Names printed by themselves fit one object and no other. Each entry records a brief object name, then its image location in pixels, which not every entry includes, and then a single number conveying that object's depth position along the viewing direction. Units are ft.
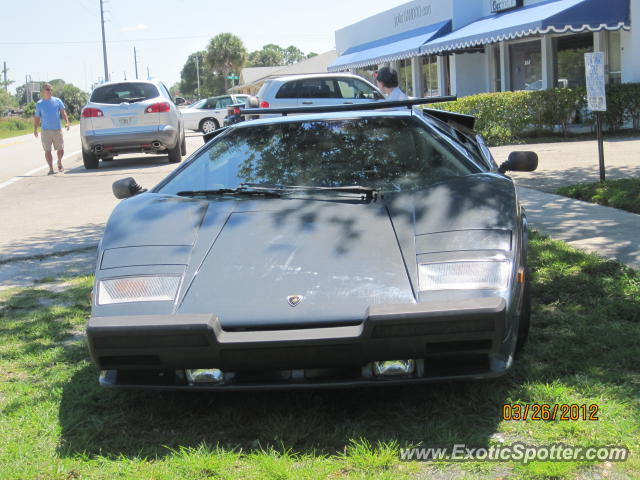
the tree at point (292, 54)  602.44
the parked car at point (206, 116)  98.22
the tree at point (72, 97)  355.81
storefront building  57.52
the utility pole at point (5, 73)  433.89
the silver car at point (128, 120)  50.90
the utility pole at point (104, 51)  200.54
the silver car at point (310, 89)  51.01
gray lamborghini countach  9.96
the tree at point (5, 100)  356.34
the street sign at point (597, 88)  30.63
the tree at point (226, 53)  332.80
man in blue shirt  52.19
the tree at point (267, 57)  568.00
